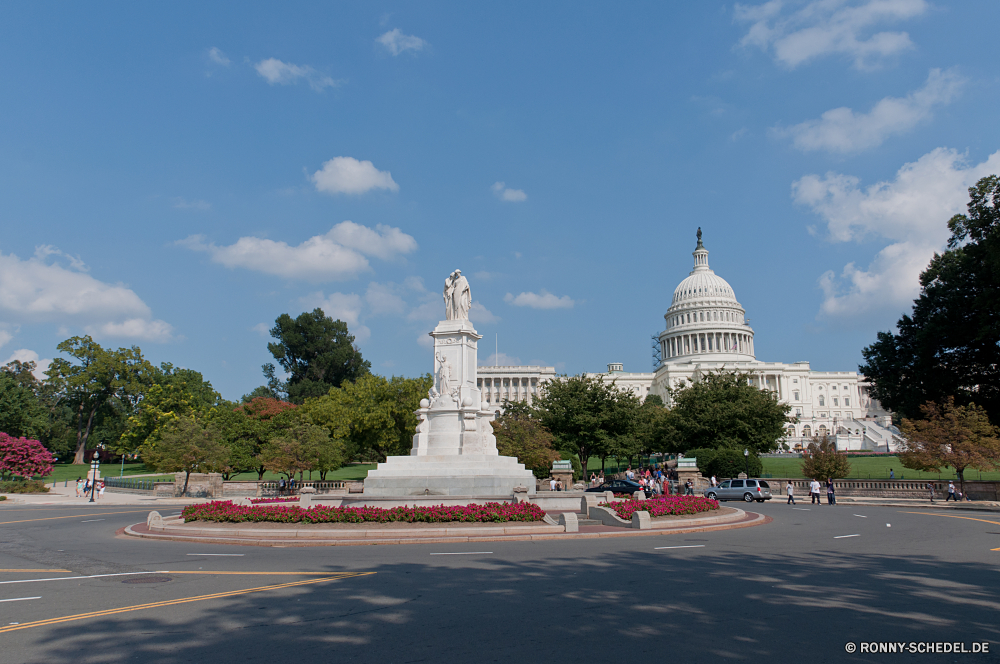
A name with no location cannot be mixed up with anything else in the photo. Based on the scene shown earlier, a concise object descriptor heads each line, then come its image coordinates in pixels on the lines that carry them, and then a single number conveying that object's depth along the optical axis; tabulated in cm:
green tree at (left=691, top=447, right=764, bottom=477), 5041
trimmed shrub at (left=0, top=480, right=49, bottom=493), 4541
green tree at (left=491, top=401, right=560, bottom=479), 4678
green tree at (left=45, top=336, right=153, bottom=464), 7600
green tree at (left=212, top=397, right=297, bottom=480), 5878
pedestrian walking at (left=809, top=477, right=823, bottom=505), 3531
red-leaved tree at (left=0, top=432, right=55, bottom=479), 4591
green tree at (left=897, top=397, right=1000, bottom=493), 3503
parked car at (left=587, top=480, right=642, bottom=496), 3772
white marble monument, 2452
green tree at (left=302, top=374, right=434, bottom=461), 5378
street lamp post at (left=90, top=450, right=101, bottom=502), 4176
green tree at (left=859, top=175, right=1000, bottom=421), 4350
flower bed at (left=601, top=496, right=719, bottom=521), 2081
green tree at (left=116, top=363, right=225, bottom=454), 6838
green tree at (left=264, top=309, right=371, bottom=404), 9169
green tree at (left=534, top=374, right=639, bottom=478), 5450
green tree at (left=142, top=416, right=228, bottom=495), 4384
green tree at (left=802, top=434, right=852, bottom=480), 4122
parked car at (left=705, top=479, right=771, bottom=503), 3812
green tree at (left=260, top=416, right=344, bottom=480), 4244
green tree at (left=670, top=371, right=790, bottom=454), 5475
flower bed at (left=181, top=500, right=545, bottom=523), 1894
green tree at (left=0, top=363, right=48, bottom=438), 6581
